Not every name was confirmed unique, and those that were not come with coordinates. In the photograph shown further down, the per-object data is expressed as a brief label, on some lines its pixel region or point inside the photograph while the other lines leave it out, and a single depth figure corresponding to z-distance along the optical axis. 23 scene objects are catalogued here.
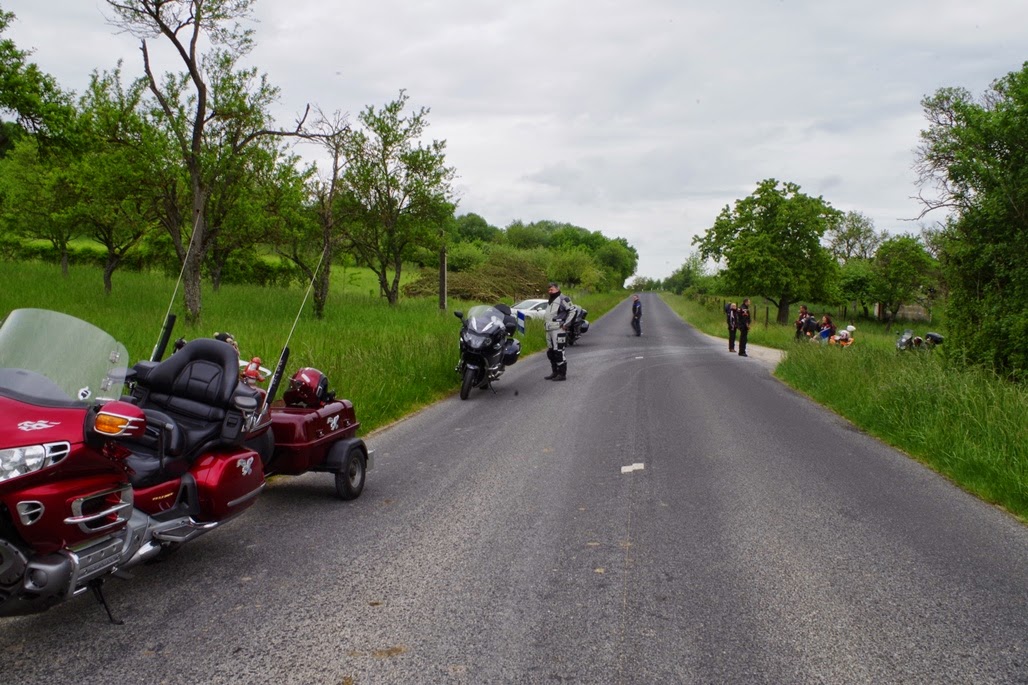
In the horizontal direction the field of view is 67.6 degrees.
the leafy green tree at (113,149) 20.06
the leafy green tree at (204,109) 19.34
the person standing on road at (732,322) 27.16
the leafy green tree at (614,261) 140.36
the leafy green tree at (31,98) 19.61
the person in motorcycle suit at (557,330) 15.88
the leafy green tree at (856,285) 72.38
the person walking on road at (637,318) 35.56
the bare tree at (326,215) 20.80
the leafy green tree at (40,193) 26.28
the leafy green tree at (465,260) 62.43
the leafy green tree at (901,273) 62.91
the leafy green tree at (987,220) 11.59
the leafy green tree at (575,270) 86.75
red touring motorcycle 3.28
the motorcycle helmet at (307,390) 6.70
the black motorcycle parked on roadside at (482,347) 13.25
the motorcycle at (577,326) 28.16
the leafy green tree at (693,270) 167.54
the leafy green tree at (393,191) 30.27
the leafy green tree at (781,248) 55.81
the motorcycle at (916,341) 18.43
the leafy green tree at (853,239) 96.81
